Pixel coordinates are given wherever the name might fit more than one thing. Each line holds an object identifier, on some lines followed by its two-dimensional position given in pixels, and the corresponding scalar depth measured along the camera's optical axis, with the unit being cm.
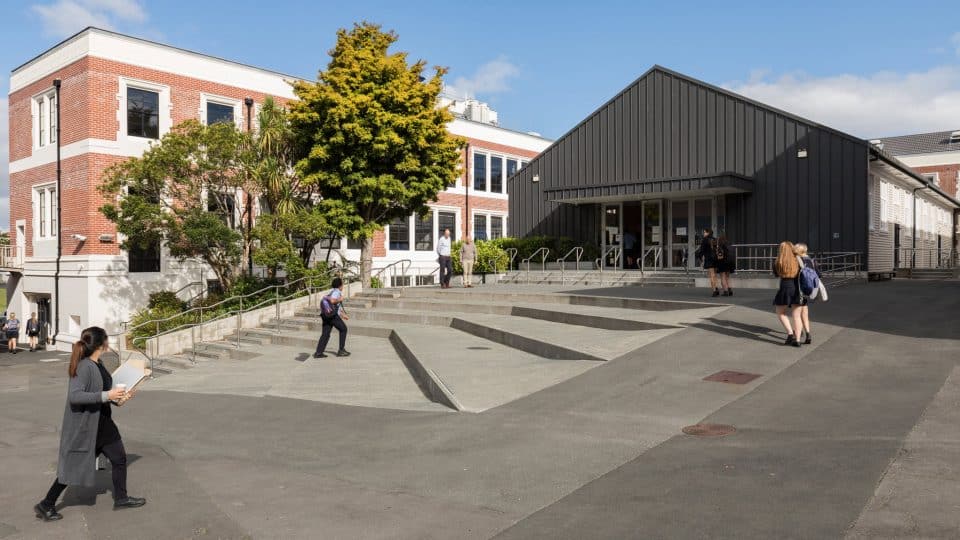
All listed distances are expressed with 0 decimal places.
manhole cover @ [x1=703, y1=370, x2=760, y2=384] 902
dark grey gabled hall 2175
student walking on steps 1366
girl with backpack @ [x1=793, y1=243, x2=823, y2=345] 1083
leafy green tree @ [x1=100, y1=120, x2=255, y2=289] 1916
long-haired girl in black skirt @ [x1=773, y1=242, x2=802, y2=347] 1077
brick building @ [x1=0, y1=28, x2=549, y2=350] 2317
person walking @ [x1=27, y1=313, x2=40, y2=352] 2561
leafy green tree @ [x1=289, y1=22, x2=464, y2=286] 2034
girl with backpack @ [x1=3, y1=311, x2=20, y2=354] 2511
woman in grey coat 532
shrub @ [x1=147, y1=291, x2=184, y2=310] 2264
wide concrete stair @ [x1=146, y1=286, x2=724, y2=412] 1012
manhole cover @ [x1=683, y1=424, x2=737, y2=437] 685
